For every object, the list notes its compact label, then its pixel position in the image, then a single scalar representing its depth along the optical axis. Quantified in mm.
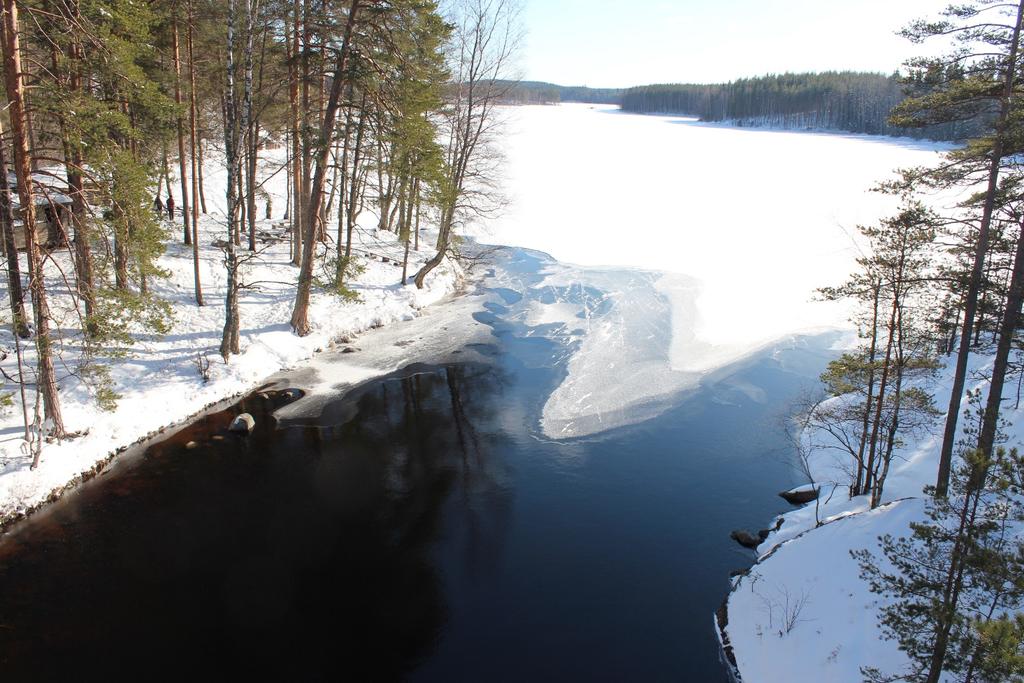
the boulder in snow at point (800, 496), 13961
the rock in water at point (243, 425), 15633
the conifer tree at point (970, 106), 9500
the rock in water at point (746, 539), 12298
